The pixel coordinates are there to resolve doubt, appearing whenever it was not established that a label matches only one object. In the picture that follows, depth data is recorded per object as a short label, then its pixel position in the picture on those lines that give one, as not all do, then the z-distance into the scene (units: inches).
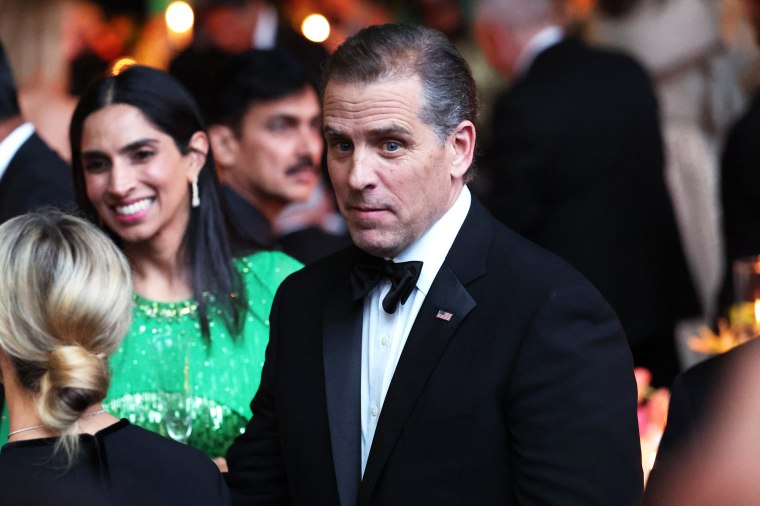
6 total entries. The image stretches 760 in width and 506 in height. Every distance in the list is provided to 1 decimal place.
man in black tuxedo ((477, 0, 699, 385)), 402.3
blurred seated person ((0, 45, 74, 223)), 305.7
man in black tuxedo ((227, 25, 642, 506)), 183.3
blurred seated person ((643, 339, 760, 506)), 110.9
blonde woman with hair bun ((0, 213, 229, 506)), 174.1
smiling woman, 262.4
